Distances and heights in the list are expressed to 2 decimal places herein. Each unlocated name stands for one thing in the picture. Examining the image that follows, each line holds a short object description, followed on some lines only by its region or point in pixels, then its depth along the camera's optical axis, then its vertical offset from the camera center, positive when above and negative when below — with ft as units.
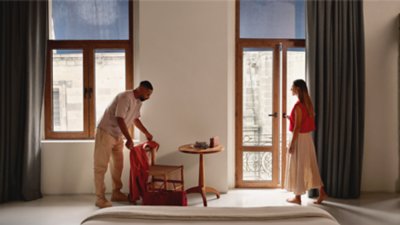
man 13.38 -0.77
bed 7.02 -1.97
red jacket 13.34 -2.17
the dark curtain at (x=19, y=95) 14.46 +0.37
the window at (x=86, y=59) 15.70 +1.81
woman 13.53 -1.50
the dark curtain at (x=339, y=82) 14.70 +0.86
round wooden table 13.51 -2.17
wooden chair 13.08 -2.37
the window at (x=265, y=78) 15.81 +1.09
